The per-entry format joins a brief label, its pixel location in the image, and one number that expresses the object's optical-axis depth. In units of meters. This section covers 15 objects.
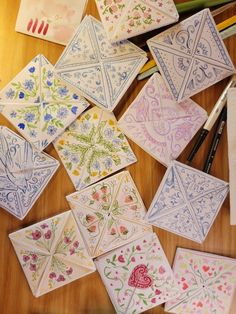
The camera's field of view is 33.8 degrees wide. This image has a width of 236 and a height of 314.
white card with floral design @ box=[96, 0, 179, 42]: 0.73
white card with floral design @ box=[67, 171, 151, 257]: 0.78
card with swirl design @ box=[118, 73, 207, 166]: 0.77
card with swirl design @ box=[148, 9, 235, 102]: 0.76
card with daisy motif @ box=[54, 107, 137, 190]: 0.78
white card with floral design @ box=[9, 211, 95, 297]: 0.78
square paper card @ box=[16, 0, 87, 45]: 0.77
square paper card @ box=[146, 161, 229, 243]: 0.77
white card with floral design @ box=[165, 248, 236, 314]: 0.80
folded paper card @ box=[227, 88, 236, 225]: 0.76
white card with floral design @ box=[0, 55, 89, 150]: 0.77
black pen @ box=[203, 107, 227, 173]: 0.78
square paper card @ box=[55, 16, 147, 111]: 0.76
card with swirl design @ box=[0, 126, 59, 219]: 0.77
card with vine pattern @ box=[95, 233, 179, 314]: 0.79
